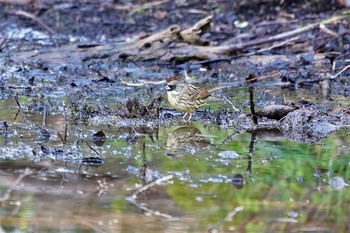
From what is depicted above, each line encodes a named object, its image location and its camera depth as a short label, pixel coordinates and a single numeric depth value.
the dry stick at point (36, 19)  28.69
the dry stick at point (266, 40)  23.53
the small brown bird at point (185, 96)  16.45
